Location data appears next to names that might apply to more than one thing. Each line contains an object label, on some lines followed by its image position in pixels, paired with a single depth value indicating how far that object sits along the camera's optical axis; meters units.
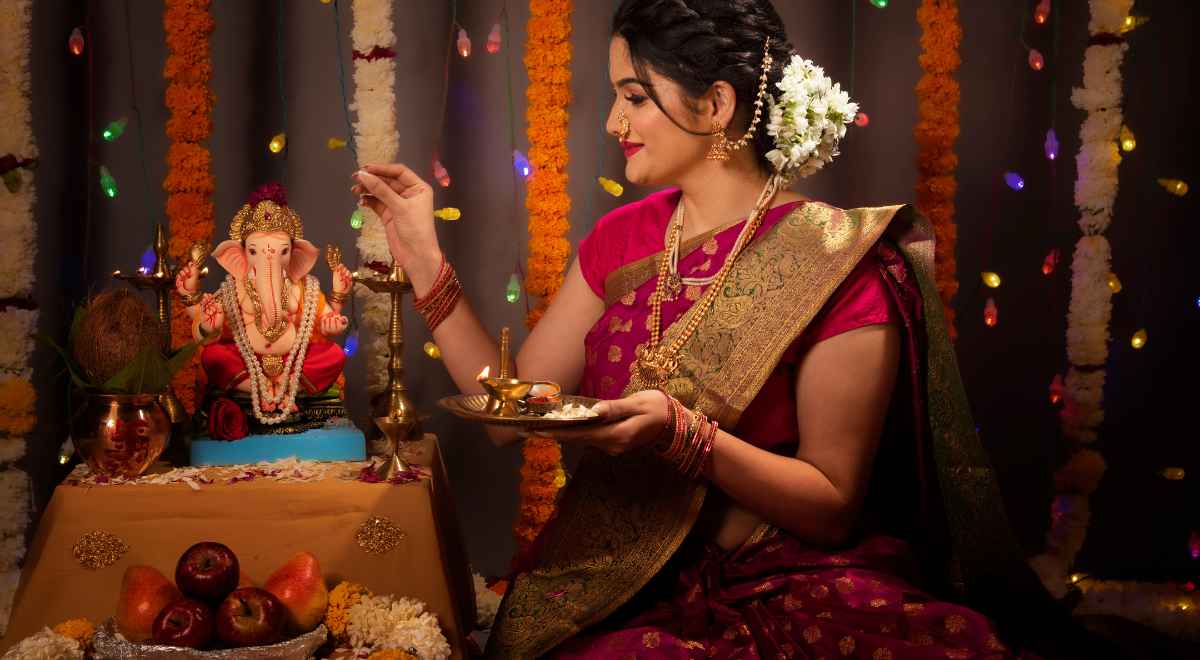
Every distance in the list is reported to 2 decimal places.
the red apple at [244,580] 2.28
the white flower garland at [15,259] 3.28
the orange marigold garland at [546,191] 3.47
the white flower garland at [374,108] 3.39
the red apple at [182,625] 2.06
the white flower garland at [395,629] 2.18
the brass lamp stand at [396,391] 2.47
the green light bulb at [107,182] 3.34
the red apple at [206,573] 2.12
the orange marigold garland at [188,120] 3.29
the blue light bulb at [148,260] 3.36
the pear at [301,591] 2.20
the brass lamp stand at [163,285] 2.60
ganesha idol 2.55
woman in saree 2.09
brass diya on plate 1.89
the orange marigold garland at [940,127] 3.55
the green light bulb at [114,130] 3.34
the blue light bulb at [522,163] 3.53
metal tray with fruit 2.04
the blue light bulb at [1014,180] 3.67
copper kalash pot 2.37
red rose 2.54
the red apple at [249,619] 2.07
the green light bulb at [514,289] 3.53
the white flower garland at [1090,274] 3.63
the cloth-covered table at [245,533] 2.29
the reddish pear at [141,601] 2.12
